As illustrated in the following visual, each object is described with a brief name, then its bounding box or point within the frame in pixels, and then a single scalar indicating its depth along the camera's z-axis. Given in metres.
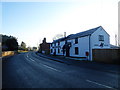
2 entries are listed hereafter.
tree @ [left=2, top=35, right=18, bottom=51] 47.82
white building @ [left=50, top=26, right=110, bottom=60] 20.68
